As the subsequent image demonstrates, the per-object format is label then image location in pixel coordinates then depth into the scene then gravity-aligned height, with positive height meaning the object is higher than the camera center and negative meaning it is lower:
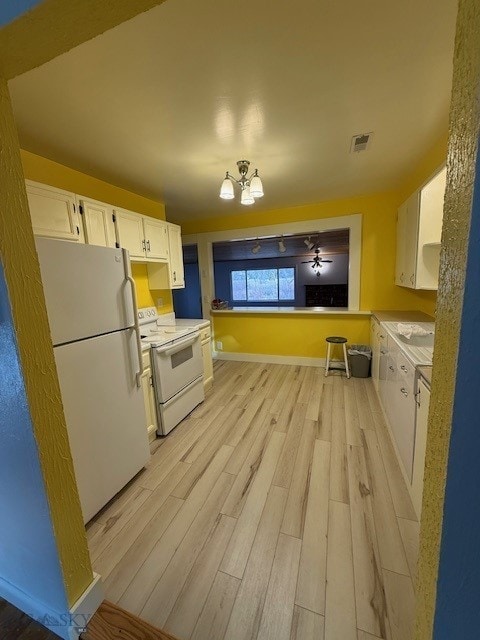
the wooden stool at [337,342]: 3.54 -0.95
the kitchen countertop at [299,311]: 3.72 -0.49
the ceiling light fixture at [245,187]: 2.02 +0.75
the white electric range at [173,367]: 2.30 -0.79
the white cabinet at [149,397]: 2.18 -0.95
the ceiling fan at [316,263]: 7.18 +0.47
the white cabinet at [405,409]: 1.41 -0.90
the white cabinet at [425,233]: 2.16 +0.36
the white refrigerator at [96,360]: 1.36 -0.43
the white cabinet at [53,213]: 1.73 +0.55
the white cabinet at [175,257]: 3.14 +0.34
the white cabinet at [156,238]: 2.74 +0.52
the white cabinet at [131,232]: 2.39 +0.52
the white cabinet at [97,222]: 2.07 +0.55
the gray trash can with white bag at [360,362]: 3.44 -1.13
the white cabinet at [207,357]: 3.21 -0.94
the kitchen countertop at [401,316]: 2.78 -0.48
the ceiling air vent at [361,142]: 1.95 +1.05
